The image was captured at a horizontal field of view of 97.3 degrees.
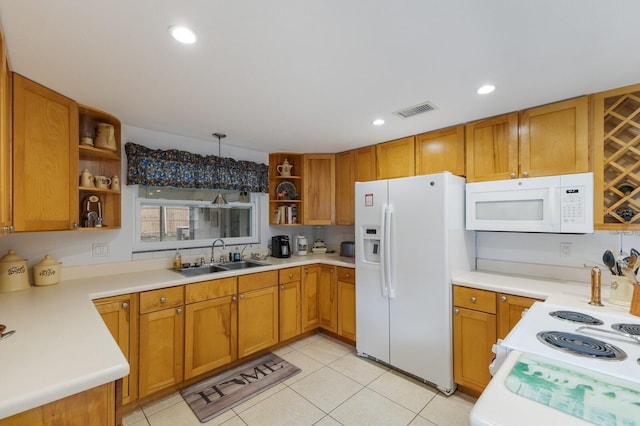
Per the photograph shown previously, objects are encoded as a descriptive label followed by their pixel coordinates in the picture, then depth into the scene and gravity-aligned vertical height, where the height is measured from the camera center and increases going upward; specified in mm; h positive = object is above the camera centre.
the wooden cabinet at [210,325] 2271 -957
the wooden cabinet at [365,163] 3178 +573
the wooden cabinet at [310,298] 3119 -956
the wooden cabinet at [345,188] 3367 +305
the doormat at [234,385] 2074 -1423
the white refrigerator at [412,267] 2215 -466
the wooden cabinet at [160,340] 2049 -962
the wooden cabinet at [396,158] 2865 +579
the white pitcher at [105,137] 2203 +605
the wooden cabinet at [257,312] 2599 -952
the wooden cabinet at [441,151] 2531 +579
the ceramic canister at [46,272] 1996 -420
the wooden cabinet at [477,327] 1979 -847
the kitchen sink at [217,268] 2691 -560
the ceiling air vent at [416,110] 2124 +812
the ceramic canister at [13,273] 1835 -396
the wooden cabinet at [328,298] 3098 -958
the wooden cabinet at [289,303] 2922 -953
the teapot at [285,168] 3584 +573
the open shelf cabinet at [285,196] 3582 +221
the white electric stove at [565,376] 722 -522
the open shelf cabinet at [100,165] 2143 +399
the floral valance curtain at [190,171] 2463 +430
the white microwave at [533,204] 1892 +62
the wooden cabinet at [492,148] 2227 +536
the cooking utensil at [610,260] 1694 -287
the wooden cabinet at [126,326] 1896 -784
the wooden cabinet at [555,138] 1941 +540
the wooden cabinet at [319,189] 3553 +305
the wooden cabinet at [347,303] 2926 -954
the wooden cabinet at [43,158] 1614 +344
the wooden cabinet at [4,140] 1218 +348
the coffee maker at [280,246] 3412 -404
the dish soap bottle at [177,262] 2688 -467
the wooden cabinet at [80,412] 851 -641
